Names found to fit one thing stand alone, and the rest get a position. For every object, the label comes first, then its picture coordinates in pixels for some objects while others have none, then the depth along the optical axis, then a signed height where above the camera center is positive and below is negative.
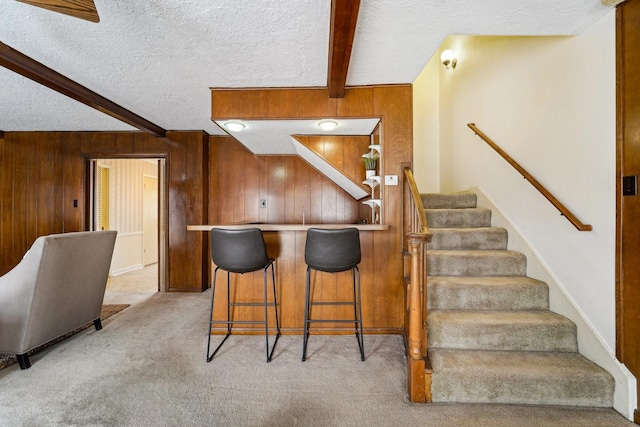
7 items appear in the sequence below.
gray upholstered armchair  2.05 -0.63
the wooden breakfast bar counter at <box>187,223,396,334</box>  2.66 -0.74
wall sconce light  3.82 +2.10
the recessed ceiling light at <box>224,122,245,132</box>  2.94 +0.92
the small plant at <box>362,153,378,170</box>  3.08 +0.56
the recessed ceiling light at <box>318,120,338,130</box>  2.92 +0.93
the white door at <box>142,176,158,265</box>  5.98 -0.19
